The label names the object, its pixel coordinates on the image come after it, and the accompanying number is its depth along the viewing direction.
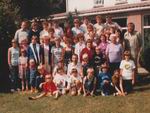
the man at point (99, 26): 7.82
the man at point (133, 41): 7.48
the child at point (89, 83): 7.08
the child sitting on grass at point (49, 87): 7.32
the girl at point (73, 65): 7.37
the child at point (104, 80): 7.07
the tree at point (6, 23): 8.37
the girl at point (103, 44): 7.38
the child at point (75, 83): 7.19
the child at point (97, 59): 7.33
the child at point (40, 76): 7.58
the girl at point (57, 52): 7.62
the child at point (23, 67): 7.74
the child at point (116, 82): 7.04
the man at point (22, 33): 7.84
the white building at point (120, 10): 13.27
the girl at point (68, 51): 7.63
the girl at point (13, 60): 7.76
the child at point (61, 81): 7.33
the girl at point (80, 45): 7.48
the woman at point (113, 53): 7.31
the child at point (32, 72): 7.65
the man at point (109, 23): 7.87
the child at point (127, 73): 7.13
